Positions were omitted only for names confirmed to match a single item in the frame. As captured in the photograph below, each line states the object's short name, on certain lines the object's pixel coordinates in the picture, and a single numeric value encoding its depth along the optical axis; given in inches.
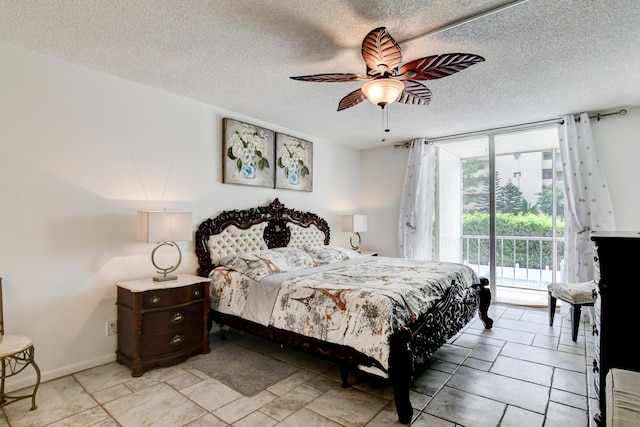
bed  89.7
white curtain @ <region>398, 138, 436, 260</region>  215.6
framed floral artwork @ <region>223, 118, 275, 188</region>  158.6
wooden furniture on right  68.7
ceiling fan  81.6
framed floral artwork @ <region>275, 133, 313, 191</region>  184.9
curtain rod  161.5
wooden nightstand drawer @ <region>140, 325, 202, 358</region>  110.7
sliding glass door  203.5
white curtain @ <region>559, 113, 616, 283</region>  159.9
